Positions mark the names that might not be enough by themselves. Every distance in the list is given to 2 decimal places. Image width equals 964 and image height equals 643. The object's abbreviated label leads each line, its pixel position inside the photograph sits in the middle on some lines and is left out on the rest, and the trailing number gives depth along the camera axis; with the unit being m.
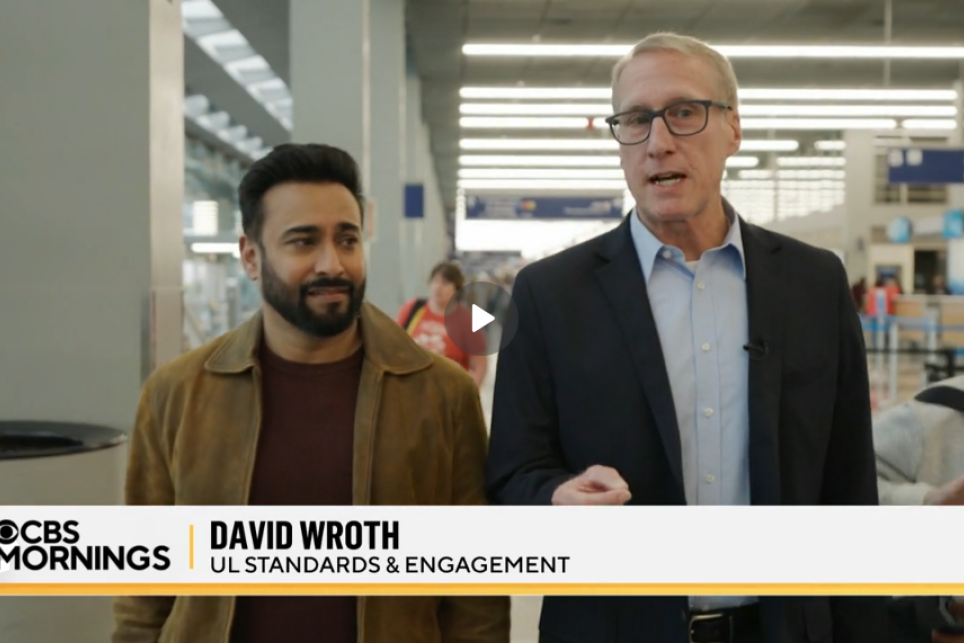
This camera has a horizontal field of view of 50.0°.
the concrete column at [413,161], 15.88
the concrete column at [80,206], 3.31
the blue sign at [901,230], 22.44
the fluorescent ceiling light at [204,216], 15.46
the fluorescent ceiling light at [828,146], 23.19
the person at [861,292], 17.82
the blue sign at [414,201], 12.59
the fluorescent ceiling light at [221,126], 16.97
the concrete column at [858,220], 22.92
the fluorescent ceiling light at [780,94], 16.67
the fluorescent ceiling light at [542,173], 27.61
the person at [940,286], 20.56
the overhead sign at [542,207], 23.19
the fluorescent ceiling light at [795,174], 25.23
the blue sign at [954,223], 19.52
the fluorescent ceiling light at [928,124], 18.83
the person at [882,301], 15.05
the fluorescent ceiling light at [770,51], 13.75
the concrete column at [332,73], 8.53
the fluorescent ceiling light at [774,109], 17.89
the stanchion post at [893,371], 12.14
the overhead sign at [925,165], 13.79
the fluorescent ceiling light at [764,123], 19.62
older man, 1.61
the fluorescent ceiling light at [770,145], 22.90
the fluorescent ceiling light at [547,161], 25.11
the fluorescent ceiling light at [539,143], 22.50
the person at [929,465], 1.88
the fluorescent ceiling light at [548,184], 30.22
